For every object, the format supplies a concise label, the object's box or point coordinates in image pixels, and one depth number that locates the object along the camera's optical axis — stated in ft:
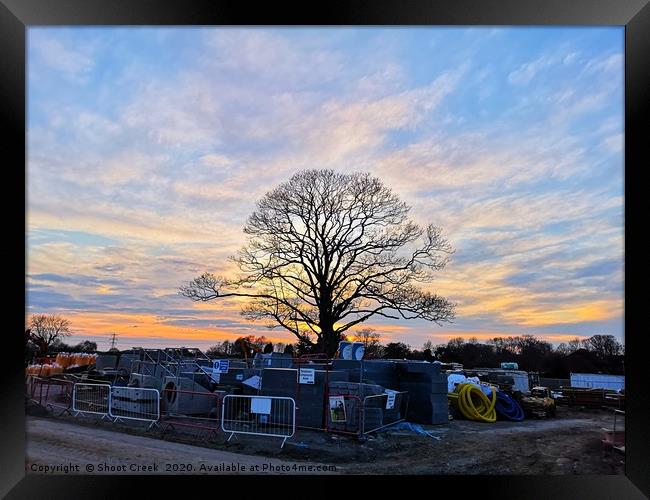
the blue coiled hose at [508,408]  60.29
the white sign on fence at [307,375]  44.42
